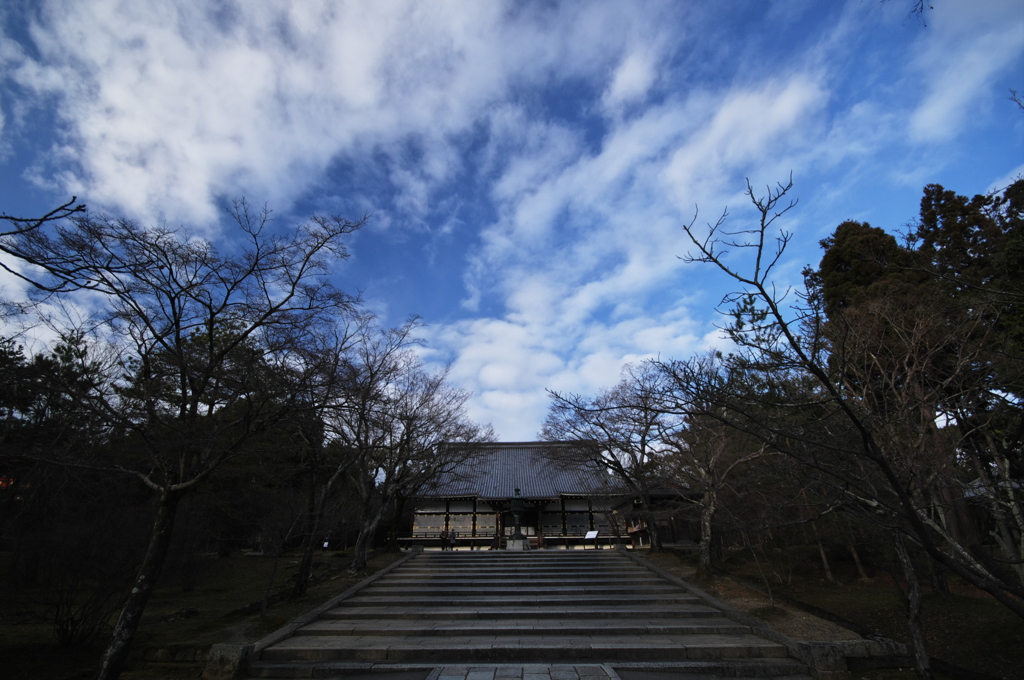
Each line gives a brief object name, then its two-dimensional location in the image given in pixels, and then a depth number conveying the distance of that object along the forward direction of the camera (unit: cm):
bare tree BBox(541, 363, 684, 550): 1520
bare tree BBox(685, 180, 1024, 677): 319
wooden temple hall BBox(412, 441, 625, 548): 2466
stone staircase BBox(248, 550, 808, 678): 757
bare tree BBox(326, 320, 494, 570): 1280
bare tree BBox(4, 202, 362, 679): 687
